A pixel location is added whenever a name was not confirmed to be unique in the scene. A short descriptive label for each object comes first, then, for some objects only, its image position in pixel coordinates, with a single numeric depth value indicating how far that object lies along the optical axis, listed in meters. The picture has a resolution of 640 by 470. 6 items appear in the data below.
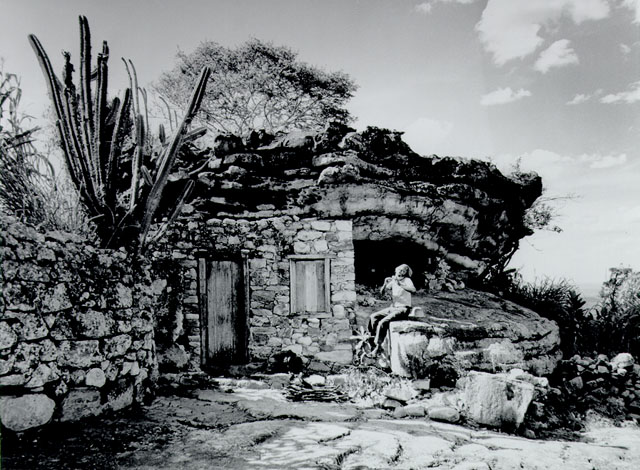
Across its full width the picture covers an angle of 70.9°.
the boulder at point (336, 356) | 7.88
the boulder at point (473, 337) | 6.17
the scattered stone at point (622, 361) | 9.39
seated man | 6.83
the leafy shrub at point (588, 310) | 10.92
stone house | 7.94
